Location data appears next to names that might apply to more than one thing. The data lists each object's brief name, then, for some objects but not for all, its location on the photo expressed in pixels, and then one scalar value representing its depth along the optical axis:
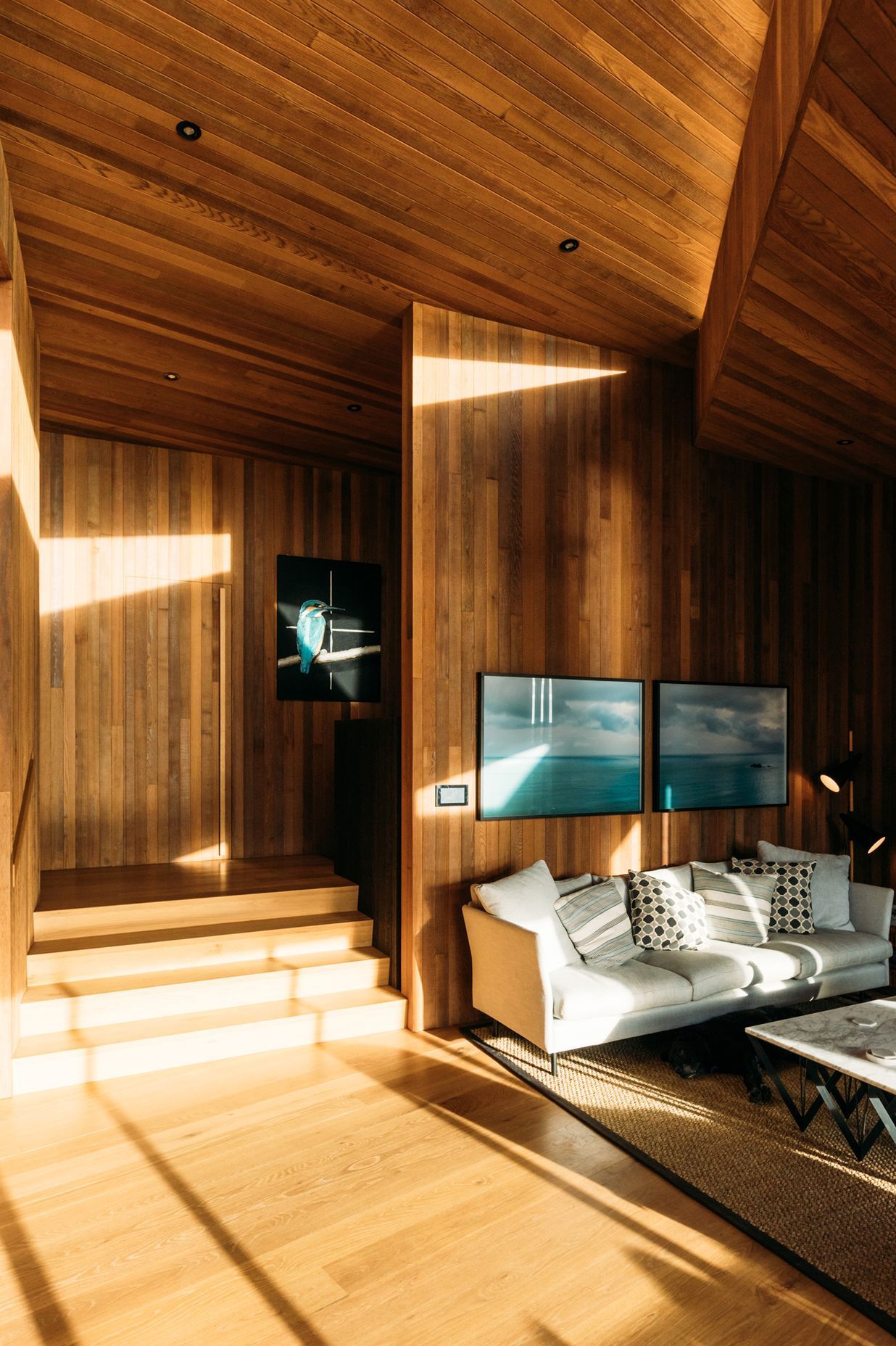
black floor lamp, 5.63
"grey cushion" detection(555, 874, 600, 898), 4.36
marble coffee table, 2.77
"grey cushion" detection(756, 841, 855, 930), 4.84
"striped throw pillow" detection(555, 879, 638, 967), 4.16
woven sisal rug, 2.42
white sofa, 3.62
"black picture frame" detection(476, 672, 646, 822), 4.30
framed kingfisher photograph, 6.43
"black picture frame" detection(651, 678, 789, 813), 5.00
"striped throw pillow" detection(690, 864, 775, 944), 4.59
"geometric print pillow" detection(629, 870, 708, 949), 4.33
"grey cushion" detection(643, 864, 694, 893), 4.77
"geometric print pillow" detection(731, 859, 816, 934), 4.71
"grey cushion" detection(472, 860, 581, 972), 3.94
